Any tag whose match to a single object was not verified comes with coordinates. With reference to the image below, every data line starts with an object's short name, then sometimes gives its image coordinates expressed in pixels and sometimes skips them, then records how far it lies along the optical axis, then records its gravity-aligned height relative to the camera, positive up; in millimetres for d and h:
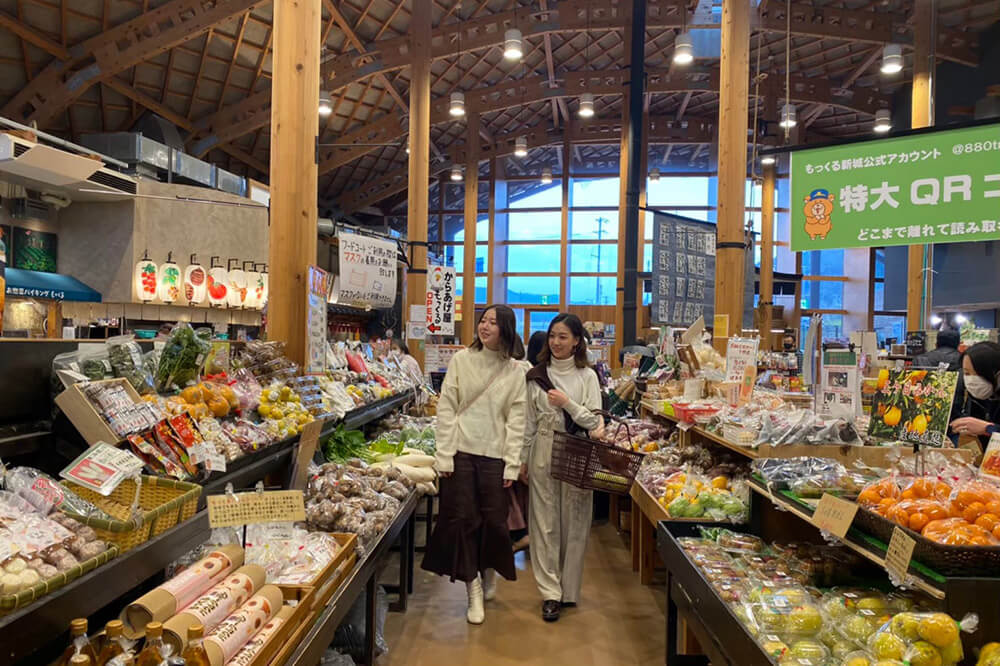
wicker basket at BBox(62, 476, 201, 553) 1730 -547
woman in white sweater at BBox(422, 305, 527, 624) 3549 -698
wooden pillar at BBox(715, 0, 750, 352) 5977 +1388
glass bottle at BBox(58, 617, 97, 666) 1412 -701
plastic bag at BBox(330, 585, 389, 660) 2951 -1392
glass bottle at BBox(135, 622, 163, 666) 1454 -726
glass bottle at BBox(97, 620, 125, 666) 1435 -736
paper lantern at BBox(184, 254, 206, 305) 10430 +455
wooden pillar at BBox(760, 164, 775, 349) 16078 +1749
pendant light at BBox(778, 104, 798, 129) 10555 +3323
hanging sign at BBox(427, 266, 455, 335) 9078 +243
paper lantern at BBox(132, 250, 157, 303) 10156 +479
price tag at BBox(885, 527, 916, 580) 1662 -572
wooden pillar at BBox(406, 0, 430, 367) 8500 +2193
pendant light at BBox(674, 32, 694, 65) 9250 +3759
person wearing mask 4070 -329
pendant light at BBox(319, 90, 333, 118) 10966 +3580
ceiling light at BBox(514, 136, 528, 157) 17094 +4395
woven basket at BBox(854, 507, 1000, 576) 1603 -550
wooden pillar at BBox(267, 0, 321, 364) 4168 +893
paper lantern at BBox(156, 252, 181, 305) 10305 +442
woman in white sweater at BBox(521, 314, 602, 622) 3734 -805
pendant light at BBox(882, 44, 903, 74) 10219 +4016
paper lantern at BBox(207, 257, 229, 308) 10609 +437
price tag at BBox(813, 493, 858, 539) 1974 -571
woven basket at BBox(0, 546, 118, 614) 1335 -582
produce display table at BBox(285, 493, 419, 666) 2076 -1035
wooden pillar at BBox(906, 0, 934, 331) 9984 +3340
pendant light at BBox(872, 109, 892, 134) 15273 +4655
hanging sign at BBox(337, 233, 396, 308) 5629 +392
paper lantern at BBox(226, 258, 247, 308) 10766 +441
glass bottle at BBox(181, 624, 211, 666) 1527 -777
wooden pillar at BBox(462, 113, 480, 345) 15883 +2412
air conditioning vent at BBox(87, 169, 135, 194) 9938 +1982
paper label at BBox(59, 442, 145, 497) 1850 -435
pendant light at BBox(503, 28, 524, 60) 9656 +3929
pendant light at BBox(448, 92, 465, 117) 12086 +3874
